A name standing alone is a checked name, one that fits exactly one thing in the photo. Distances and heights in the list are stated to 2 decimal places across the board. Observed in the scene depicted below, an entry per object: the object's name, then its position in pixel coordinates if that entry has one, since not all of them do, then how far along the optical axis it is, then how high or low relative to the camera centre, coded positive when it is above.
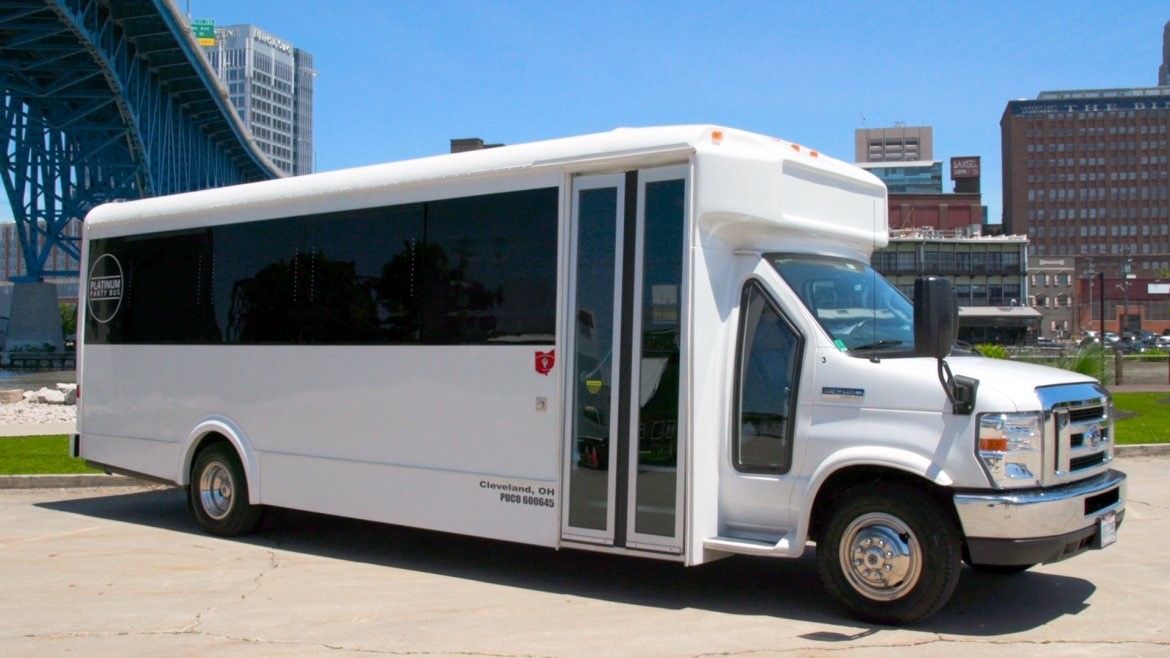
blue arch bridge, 50.75 +12.17
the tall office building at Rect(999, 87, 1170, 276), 181.50 +29.38
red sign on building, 155.62 +26.23
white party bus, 6.52 -0.16
